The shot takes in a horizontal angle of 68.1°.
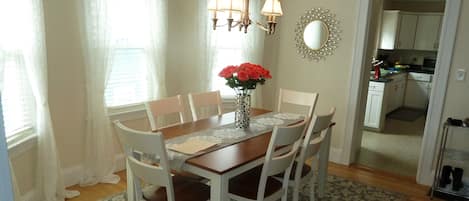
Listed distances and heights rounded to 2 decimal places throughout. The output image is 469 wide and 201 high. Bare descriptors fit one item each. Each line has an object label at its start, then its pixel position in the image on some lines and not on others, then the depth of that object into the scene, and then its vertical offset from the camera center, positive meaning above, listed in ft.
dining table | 6.43 -2.26
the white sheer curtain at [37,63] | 8.24 -0.71
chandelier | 7.81 +0.80
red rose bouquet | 8.36 -0.74
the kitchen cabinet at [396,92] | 21.63 -2.60
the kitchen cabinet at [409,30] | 22.95 +1.49
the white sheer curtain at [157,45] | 11.74 -0.16
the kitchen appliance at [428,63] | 24.44 -0.68
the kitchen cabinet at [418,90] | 22.86 -2.46
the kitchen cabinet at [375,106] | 18.04 -2.85
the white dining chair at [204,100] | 10.14 -1.71
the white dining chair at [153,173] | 6.32 -2.52
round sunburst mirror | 13.48 +0.56
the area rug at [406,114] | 21.93 -4.01
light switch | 11.03 -0.61
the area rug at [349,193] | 10.55 -4.49
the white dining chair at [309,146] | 8.02 -2.31
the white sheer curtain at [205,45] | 12.99 -0.10
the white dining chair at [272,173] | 6.84 -2.63
